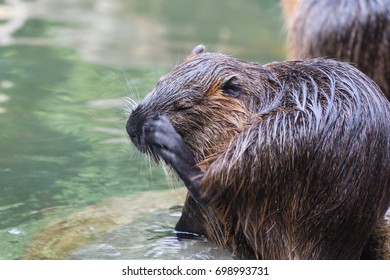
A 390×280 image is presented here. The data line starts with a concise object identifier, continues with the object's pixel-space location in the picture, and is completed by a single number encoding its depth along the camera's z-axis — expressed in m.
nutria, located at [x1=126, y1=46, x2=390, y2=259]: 5.81
